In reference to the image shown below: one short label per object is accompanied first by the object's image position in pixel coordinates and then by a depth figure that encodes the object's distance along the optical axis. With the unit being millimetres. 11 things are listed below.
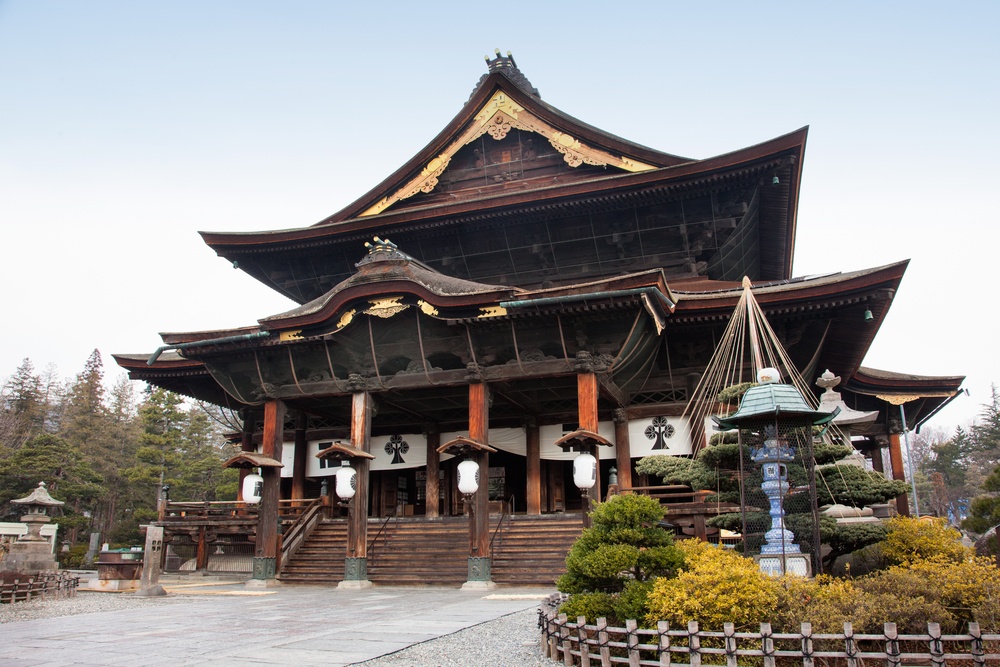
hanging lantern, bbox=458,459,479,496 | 15562
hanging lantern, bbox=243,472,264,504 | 17562
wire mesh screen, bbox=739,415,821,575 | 8828
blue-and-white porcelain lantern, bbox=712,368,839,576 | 8703
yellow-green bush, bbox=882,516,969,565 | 8828
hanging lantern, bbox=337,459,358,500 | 16625
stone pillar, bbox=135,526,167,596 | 15430
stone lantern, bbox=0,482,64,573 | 17375
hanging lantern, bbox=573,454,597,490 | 14320
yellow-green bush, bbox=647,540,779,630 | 6660
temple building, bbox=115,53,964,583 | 16469
